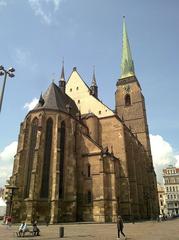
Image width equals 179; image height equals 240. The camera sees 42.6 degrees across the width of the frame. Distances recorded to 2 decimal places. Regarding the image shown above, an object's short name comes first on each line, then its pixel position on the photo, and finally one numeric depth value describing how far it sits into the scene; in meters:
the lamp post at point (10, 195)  24.38
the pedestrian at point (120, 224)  13.43
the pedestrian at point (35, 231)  14.53
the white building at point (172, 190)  76.48
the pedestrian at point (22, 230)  14.03
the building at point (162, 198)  83.11
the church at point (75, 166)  25.30
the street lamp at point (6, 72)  13.82
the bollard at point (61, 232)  13.43
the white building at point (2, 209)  34.78
